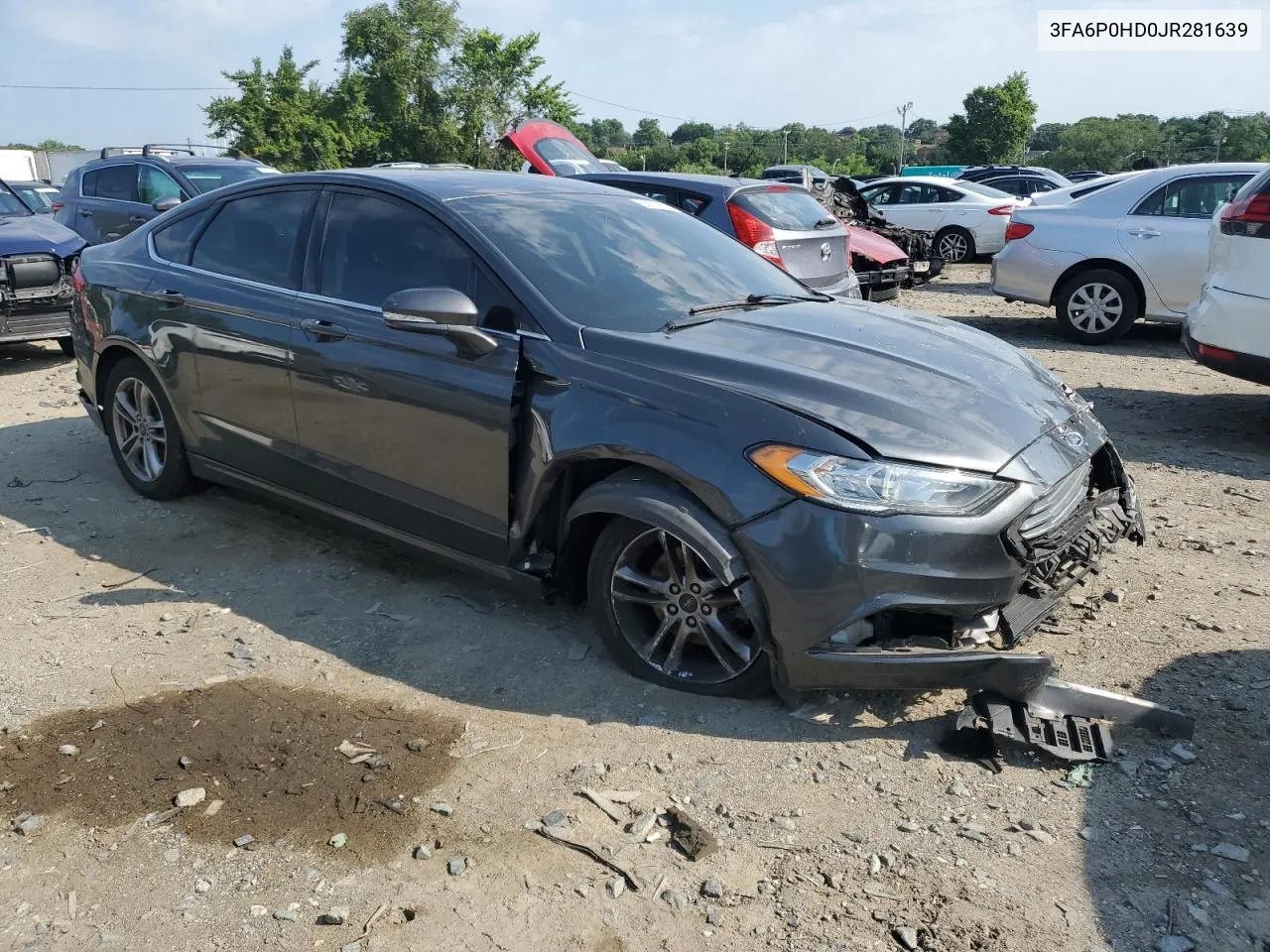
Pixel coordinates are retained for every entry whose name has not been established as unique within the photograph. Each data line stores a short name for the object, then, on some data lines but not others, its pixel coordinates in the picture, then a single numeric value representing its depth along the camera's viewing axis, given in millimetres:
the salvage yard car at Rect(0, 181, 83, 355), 8562
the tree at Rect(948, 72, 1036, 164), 69125
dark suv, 11484
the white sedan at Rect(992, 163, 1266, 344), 9250
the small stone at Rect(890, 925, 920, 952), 2387
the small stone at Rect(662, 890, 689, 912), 2534
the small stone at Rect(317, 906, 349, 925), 2504
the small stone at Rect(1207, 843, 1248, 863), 2623
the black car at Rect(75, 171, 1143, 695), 3039
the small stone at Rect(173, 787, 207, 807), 2982
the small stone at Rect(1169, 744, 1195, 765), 3041
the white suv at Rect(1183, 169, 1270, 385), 5902
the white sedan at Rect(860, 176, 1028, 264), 17156
